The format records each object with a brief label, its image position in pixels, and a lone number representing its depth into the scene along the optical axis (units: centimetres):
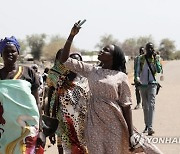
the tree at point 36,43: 12431
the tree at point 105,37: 13045
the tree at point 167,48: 13112
